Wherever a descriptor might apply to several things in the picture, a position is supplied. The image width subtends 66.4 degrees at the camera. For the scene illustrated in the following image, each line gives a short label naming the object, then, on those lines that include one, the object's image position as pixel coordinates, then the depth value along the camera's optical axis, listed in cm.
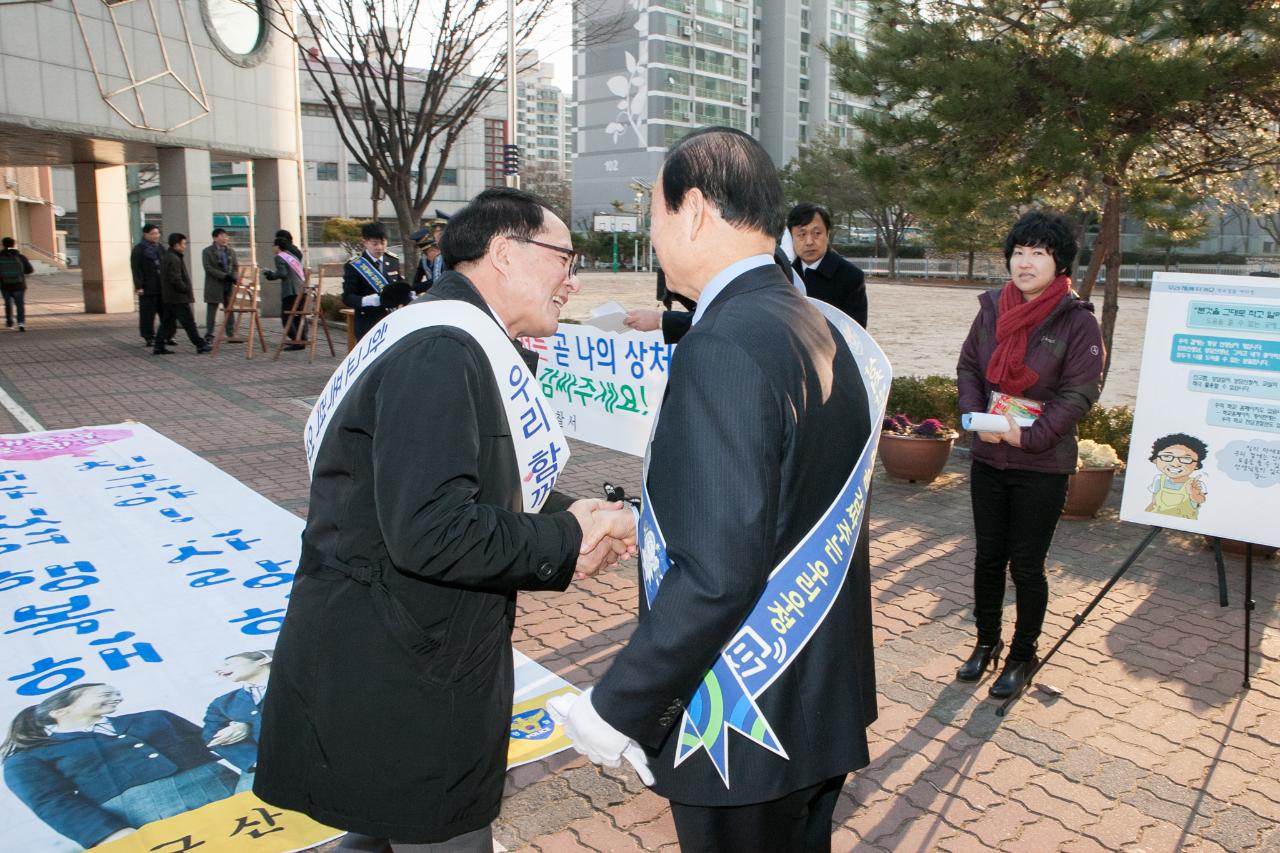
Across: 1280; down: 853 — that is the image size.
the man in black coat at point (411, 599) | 182
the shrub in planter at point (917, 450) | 762
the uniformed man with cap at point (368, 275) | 1127
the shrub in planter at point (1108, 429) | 763
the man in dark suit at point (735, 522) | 154
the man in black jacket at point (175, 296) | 1438
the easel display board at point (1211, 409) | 398
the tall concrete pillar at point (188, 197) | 1866
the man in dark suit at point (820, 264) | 589
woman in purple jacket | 389
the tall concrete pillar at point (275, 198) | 2105
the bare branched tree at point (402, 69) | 1479
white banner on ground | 317
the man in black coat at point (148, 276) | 1492
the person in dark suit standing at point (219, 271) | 1554
